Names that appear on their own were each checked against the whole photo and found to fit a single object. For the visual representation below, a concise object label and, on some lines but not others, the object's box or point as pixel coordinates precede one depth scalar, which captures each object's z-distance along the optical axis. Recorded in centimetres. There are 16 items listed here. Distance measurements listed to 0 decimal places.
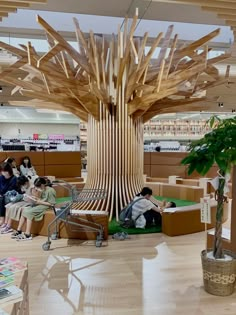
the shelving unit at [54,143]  1420
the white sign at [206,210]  310
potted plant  274
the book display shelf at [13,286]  150
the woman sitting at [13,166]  725
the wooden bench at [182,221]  492
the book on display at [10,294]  153
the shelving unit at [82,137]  1677
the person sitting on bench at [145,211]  513
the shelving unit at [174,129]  1670
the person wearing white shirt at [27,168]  801
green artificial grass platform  497
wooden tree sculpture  493
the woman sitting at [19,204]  503
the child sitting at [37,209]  483
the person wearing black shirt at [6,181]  565
